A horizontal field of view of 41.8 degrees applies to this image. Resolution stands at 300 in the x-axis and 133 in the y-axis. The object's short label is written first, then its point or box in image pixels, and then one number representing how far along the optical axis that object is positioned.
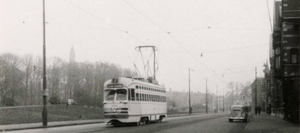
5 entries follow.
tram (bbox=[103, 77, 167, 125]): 25.52
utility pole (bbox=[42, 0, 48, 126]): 27.49
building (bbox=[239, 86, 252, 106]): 124.15
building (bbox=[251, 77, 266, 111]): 104.71
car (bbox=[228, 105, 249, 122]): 37.53
